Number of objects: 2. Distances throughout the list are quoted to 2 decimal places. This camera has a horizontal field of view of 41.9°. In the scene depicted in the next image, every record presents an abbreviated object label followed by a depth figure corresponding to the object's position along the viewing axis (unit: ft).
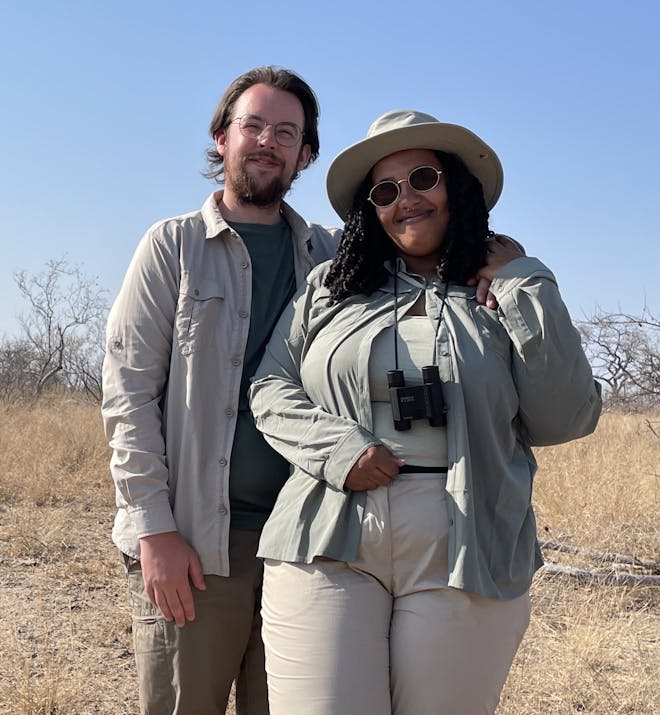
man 8.36
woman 6.58
